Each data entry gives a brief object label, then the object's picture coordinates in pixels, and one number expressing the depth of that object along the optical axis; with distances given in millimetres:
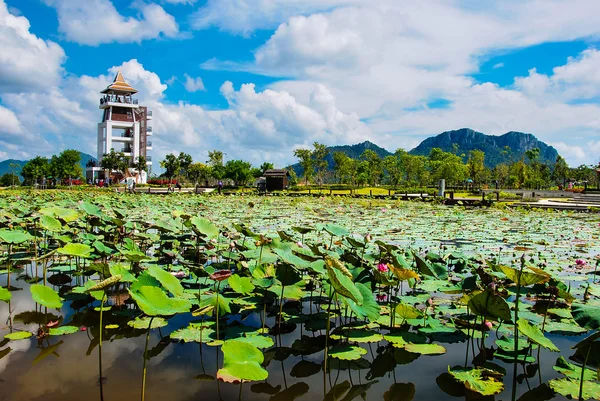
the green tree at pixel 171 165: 47375
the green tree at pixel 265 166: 65869
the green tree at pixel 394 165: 52119
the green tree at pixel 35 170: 49844
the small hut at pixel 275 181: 37812
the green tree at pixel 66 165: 51875
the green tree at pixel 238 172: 50031
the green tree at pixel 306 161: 52562
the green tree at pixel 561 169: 66125
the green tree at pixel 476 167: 49875
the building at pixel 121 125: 52281
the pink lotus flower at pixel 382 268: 3233
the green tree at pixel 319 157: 53281
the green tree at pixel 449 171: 50312
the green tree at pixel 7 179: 56725
